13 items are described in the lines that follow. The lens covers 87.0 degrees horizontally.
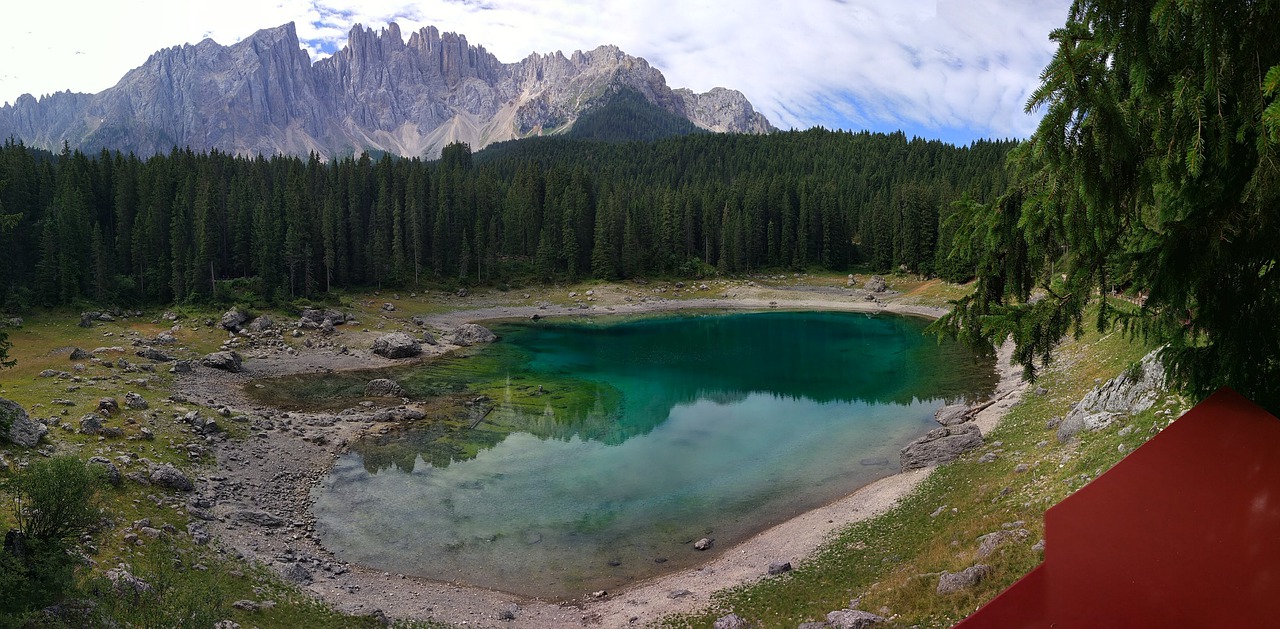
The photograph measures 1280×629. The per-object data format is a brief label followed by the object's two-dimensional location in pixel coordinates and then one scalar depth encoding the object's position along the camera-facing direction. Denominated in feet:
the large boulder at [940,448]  94.94
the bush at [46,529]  41.70
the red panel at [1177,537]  18.86
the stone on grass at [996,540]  54.95
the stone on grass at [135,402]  105.40
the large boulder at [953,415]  118.42
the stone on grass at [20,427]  79.30
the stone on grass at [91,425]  91.25
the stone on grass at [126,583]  49.01
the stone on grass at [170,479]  84.07
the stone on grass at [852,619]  51.28
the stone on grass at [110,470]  76.76
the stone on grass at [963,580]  50.42
